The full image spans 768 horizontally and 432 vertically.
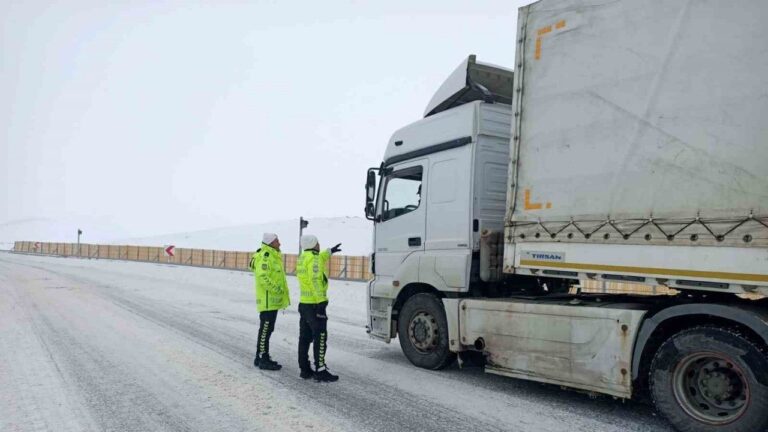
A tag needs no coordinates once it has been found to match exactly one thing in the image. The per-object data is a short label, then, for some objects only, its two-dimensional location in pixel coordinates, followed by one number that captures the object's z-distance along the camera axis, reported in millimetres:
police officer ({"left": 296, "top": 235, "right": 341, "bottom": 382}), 6250
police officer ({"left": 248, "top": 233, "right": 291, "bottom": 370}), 6750
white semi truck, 4078
